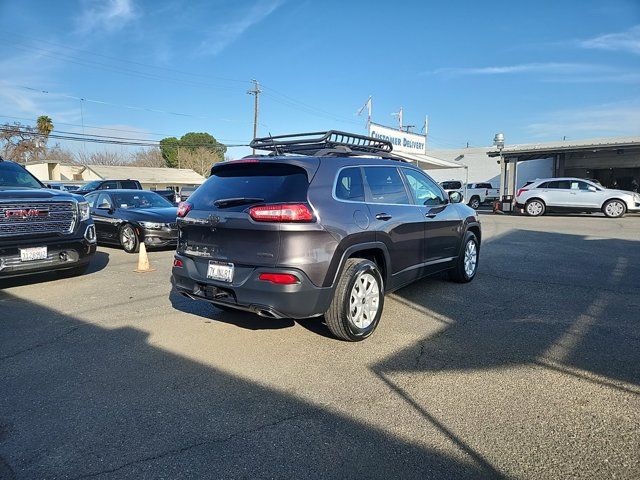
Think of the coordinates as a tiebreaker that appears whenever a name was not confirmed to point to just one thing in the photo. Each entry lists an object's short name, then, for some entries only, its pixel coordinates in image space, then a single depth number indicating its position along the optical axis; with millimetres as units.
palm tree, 54094
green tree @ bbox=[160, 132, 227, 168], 70938
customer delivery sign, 28906
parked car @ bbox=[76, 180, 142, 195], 19473
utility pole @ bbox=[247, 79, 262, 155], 41562
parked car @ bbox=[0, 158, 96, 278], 6168
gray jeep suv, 3770
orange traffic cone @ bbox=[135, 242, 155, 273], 7805
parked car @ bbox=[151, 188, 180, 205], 20619
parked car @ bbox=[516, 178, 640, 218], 19188
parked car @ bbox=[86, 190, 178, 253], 9938
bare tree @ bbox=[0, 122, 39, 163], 54009
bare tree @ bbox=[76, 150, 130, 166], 79188
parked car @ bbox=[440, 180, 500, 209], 31297
